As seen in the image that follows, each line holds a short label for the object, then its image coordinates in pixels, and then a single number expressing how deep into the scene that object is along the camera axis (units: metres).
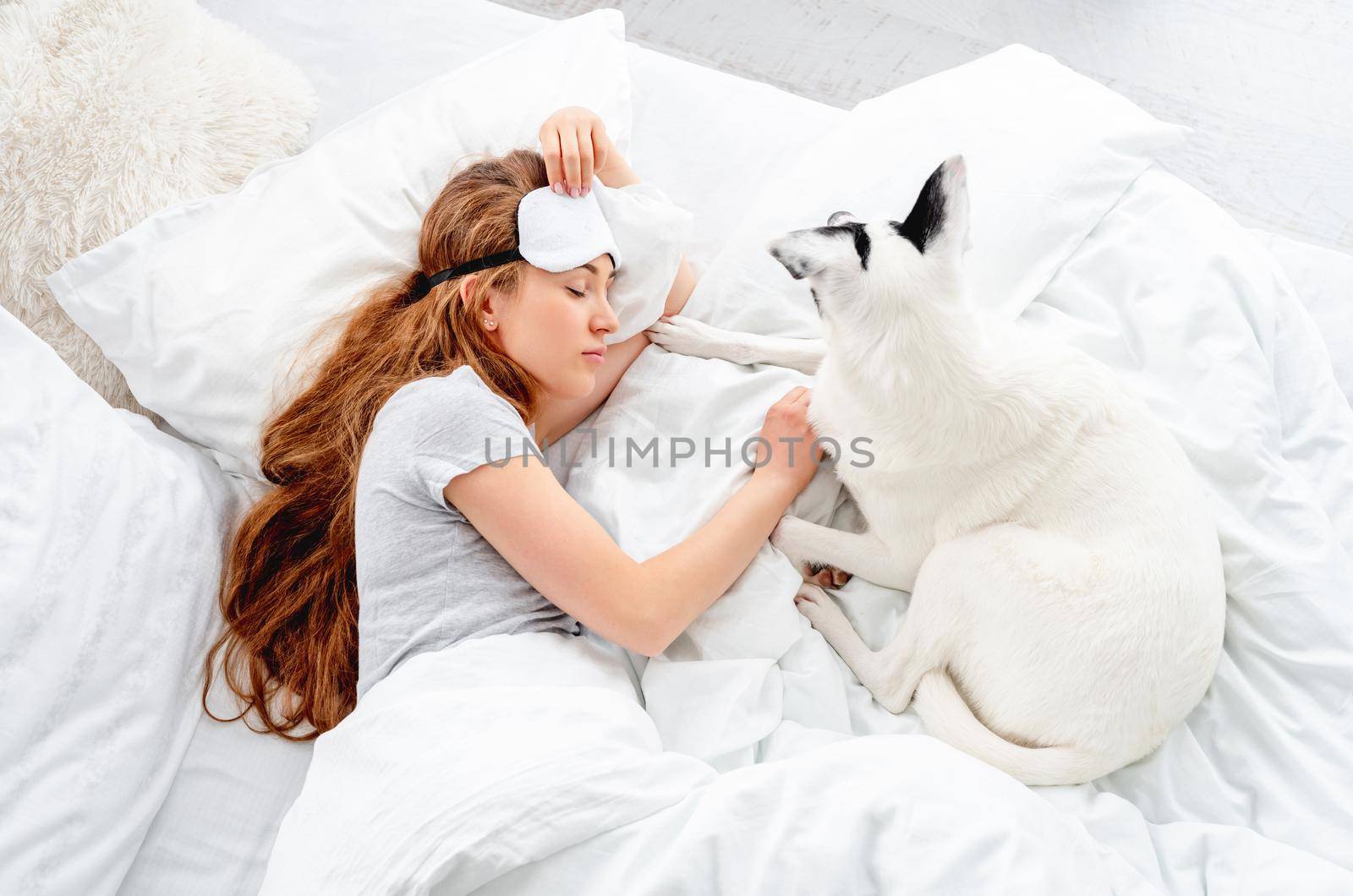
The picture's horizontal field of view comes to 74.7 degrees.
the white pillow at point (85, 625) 1.10
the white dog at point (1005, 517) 1.10
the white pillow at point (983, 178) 1.47
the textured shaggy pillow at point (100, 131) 1.45
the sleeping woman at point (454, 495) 1.22
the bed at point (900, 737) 0.93
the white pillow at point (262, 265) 1.45
